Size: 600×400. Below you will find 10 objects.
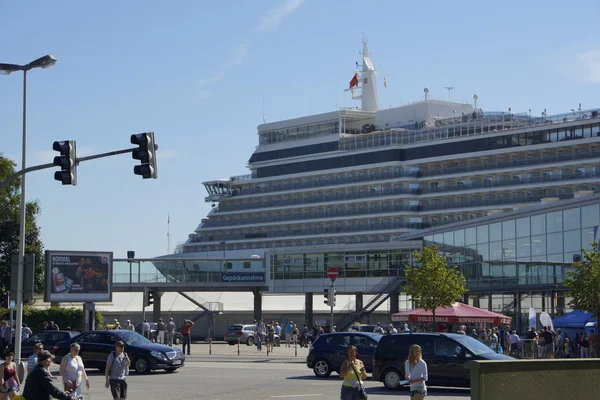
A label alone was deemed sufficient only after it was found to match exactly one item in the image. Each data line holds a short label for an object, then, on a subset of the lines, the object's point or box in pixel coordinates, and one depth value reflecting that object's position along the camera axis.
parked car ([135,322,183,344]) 55.56
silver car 61.47
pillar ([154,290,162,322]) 70.81
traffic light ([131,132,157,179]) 22.11
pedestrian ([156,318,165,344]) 49.25
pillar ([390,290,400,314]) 69.44
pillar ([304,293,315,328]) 75.56
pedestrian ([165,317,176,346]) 49.59
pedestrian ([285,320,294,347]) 58.16
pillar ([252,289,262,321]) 74.25
